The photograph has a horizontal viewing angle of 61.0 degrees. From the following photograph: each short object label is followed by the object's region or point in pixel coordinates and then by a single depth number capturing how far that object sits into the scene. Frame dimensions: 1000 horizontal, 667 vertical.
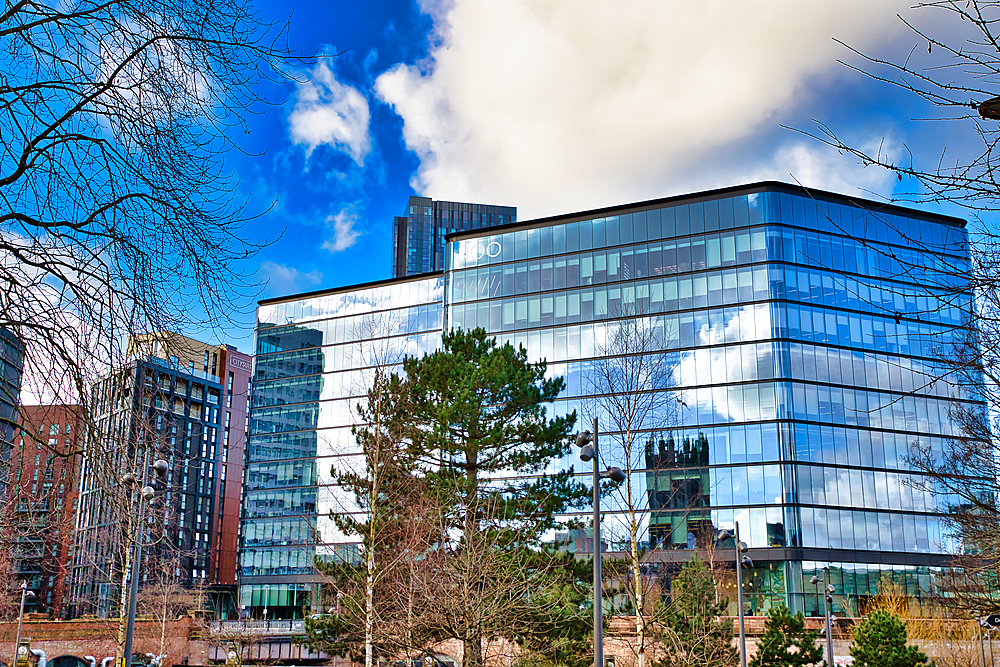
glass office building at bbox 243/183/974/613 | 55.97
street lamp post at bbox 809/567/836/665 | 28.10
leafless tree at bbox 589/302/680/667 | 55.50
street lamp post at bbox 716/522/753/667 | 23.83
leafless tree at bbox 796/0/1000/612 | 5.21
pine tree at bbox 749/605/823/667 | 27.80
